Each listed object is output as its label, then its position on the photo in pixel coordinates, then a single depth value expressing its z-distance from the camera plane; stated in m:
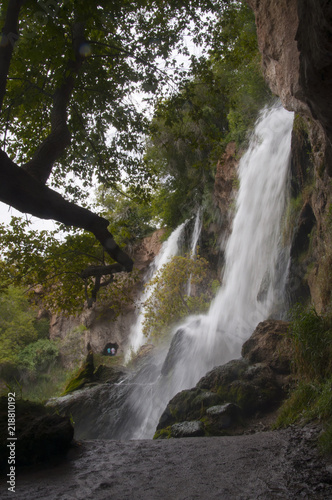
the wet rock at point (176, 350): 11.85
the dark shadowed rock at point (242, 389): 6.43
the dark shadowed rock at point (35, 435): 3.82
